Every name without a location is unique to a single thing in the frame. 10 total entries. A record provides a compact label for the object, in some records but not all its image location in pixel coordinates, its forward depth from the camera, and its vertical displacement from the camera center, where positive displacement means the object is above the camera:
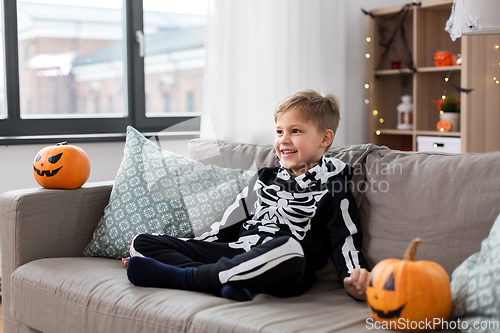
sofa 1.25 -0.38
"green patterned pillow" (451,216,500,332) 1.05 -0.34
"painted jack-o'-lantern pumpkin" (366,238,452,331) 1.08 -0.35
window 2.68 +0.40
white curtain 2.87 +0.43
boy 1.33 -0.31
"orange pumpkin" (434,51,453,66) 3.16 +0.45
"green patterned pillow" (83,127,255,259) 1.78 -0.23
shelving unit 2.97 +0.33
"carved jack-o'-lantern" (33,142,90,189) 1.82 -0.12
